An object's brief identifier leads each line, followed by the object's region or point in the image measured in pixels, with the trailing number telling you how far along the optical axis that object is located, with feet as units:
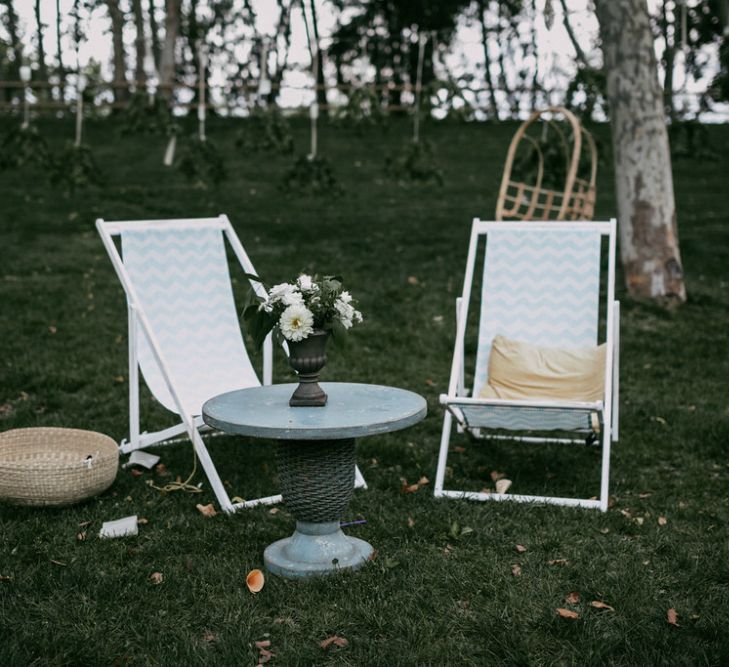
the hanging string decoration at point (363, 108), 28.12
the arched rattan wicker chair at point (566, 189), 20.35
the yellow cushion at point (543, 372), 15.44
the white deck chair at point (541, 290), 15.94
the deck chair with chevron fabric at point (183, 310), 14.97
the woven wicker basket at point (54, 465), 12.42
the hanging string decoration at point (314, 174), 28.55
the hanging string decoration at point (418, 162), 28.53
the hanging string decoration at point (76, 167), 28.58
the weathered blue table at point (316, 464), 10.73
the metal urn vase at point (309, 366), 11.34
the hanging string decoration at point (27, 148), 28.84
